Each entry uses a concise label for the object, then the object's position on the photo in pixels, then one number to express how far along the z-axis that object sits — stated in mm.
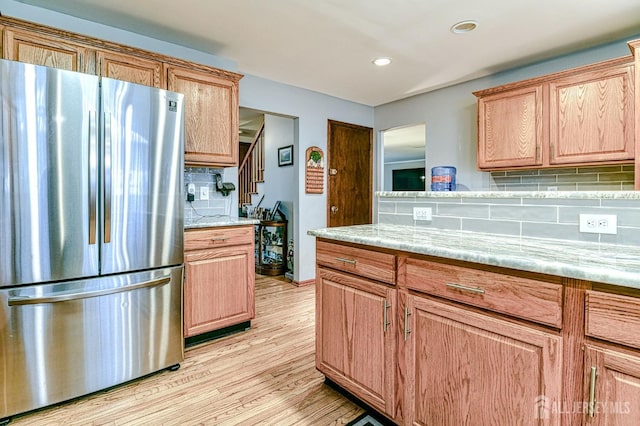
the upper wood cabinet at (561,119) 2568
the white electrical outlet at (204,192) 3074
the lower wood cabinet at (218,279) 2363
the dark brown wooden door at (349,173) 4512
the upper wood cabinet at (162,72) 1998
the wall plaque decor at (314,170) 4215
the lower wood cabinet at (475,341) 911
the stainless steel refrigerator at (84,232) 1610
